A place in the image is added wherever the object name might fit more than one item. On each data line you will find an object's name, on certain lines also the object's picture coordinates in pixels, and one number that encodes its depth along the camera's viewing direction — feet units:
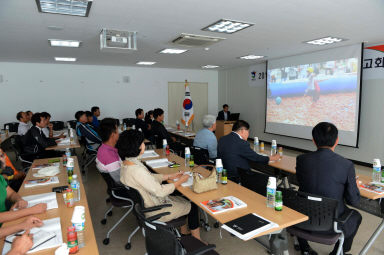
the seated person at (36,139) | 14.25
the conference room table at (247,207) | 5.83
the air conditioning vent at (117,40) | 13.99
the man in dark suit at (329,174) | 6.85
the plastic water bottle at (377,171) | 8.49
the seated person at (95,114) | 24.00
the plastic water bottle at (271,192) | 6.47
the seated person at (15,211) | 5.20
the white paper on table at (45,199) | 6.61
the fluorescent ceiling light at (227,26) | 12.87
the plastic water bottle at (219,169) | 8.45
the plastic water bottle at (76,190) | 6.99
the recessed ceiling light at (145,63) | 28.38
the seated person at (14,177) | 8.41
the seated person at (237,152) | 10.31
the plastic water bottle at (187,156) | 11.07
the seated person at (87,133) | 17.34
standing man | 32.37
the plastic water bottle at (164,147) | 13.39
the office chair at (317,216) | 6.49
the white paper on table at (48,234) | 4.74
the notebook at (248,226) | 5.19
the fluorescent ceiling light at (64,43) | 16.81
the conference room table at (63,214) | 4.80
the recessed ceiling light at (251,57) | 24.00
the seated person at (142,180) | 7.19
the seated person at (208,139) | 13.21
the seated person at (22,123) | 19.44
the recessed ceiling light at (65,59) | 24.29
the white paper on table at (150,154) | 12.73
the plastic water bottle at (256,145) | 13.71
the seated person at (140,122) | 21.80
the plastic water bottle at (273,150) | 13.10
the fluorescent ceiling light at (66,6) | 10.00
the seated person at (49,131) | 18.64
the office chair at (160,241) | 4.86
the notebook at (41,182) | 8.20
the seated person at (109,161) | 9.68
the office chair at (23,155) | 14.30
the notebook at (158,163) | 10.91
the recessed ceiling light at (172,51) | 20.61
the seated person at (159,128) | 17.30
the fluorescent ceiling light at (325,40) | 16.79
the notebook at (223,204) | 6.32
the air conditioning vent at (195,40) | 15.40
